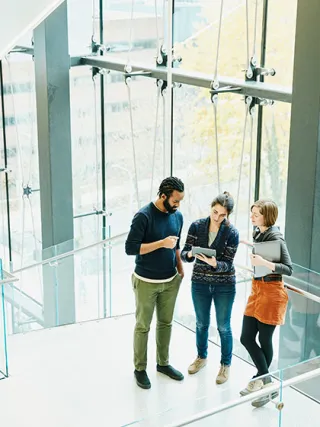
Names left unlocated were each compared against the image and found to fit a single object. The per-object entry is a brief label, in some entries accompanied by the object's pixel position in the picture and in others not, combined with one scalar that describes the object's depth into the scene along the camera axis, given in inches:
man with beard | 183.3
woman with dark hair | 181.8
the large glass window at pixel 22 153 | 351.6
